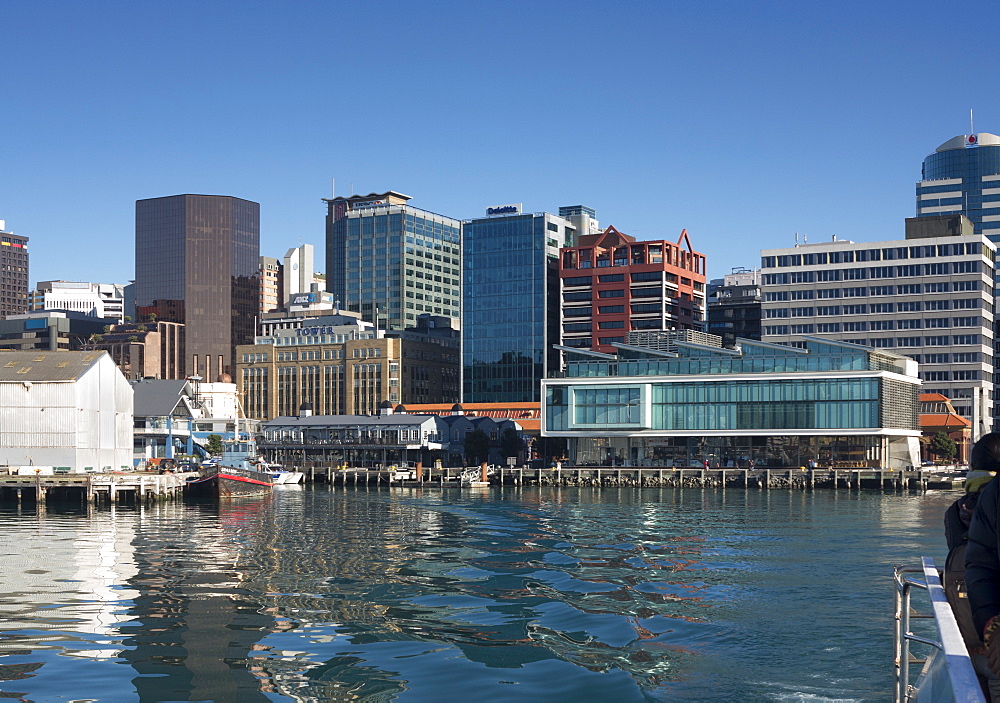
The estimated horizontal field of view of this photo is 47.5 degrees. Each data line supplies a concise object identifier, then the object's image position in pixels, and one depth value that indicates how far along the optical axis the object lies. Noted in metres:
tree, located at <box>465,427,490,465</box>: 169.00
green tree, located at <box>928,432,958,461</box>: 157.88
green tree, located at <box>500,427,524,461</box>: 176.62
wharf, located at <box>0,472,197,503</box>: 85.56
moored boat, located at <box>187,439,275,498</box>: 98.50
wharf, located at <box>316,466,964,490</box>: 123.81
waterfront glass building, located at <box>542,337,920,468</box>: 137.38
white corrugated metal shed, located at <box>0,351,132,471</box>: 92.12
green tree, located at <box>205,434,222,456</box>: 135.88
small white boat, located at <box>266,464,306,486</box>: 126.06
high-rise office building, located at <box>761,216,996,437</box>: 184.38
